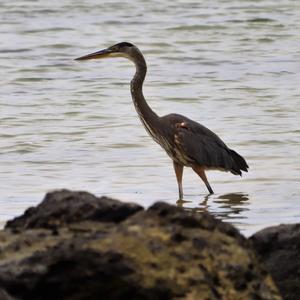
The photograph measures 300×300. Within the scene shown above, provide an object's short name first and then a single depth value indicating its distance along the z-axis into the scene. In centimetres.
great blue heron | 2202
